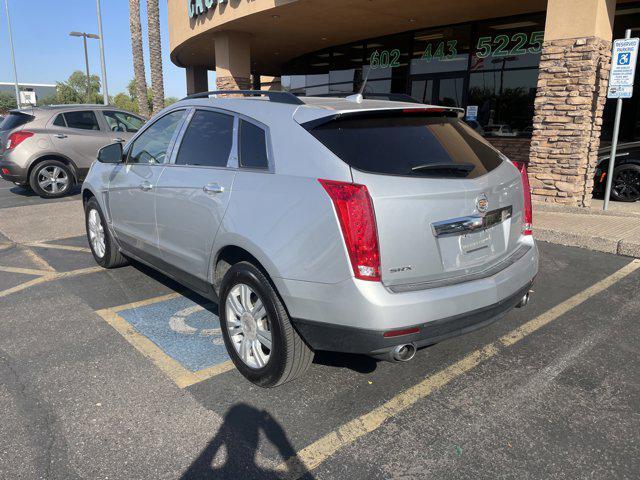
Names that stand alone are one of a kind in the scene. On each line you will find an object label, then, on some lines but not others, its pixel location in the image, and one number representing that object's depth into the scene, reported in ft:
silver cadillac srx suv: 8.26
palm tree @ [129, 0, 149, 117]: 75.82
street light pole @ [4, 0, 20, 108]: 128.51
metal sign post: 23.48
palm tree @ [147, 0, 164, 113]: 74.59
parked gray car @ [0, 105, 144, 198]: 32.68
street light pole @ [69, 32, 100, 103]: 102.17
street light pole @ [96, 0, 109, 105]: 78.75
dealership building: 26.48
